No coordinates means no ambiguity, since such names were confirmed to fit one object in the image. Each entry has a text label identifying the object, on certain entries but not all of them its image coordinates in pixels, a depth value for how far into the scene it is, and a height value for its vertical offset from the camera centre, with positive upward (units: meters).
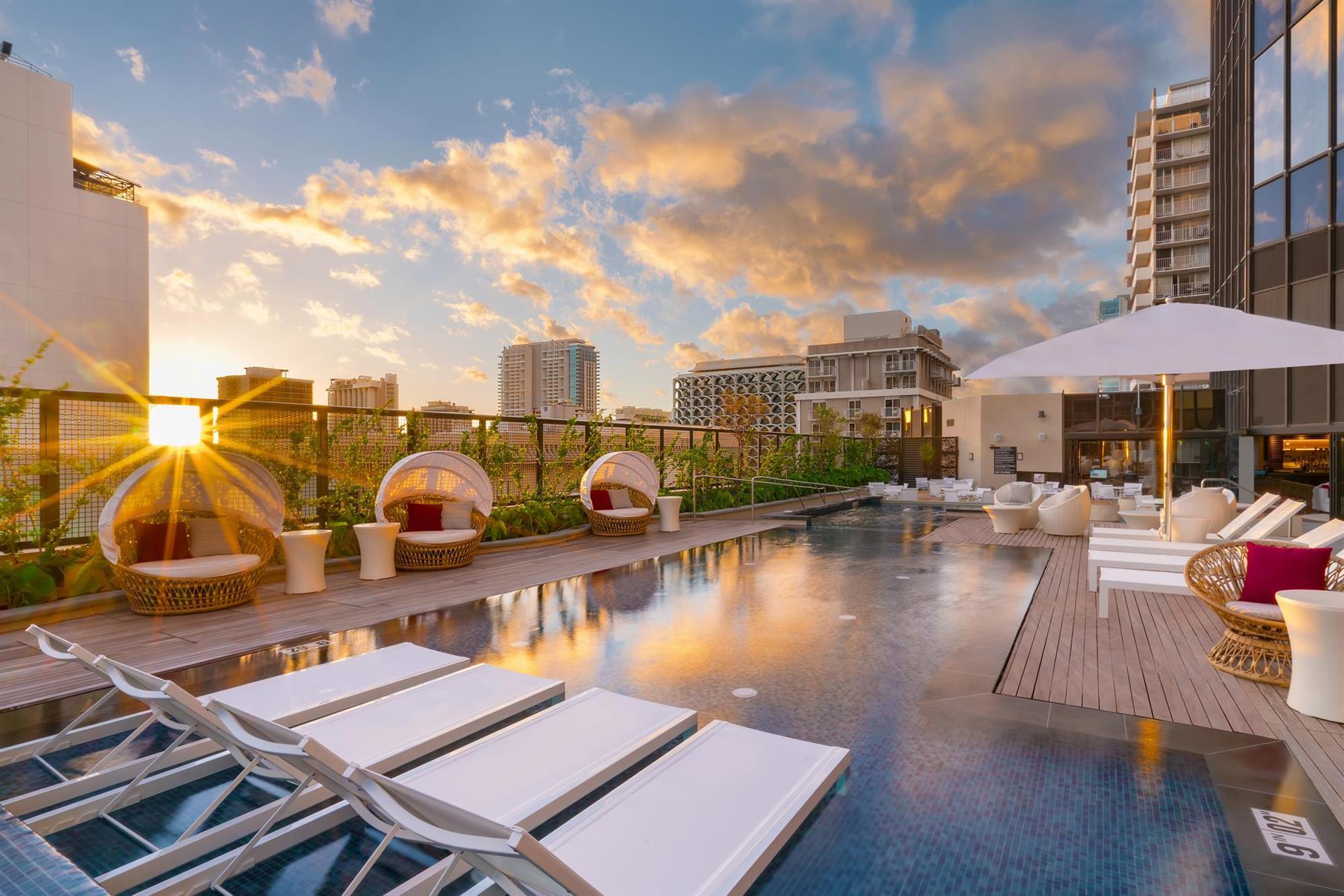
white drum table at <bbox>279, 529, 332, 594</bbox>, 6.12 -1.10
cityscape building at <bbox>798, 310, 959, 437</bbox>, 63.69 +8.05
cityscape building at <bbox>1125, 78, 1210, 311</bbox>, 41.25 +16.86
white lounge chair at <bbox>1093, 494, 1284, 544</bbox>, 7.19 -0.87
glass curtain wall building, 10.51 +4.29
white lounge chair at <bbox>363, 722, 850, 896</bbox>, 1.40 -1.32
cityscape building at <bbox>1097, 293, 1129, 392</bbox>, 26.54 +21.17
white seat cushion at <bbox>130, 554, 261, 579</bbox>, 5.21 -1.02
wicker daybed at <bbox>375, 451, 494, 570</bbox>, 7.20 -0.62
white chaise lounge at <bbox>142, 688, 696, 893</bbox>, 1.83 -1.31
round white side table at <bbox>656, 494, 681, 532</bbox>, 10.62 -1.08
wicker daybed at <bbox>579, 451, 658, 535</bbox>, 10.22 -0.54
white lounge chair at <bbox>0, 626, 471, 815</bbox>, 2.54 -1.33
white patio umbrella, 4.88 +0.82
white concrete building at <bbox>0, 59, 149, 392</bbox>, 30.53 +10.05
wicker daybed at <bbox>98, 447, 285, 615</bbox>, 5.23 -0.70
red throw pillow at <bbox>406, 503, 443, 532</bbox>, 7.42 -0.84
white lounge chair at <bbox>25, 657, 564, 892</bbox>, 2.09 -1.32
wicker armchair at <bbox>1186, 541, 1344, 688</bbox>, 3.82 -1.04
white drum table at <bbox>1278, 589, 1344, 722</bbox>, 3.22 -1.04
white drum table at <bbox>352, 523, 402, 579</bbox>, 6.76 -1.08
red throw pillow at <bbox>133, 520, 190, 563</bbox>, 5.50 -0.85
